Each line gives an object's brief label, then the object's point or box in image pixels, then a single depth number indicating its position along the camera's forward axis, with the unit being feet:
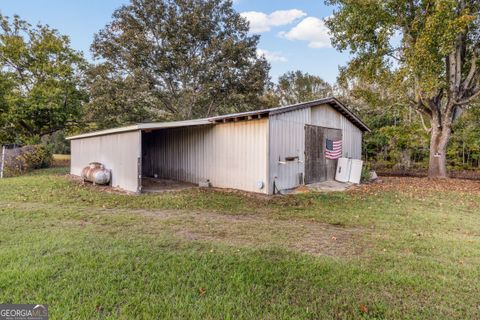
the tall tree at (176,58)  62.49
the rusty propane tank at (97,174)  30.94
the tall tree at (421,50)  30.30
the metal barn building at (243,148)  27.14
